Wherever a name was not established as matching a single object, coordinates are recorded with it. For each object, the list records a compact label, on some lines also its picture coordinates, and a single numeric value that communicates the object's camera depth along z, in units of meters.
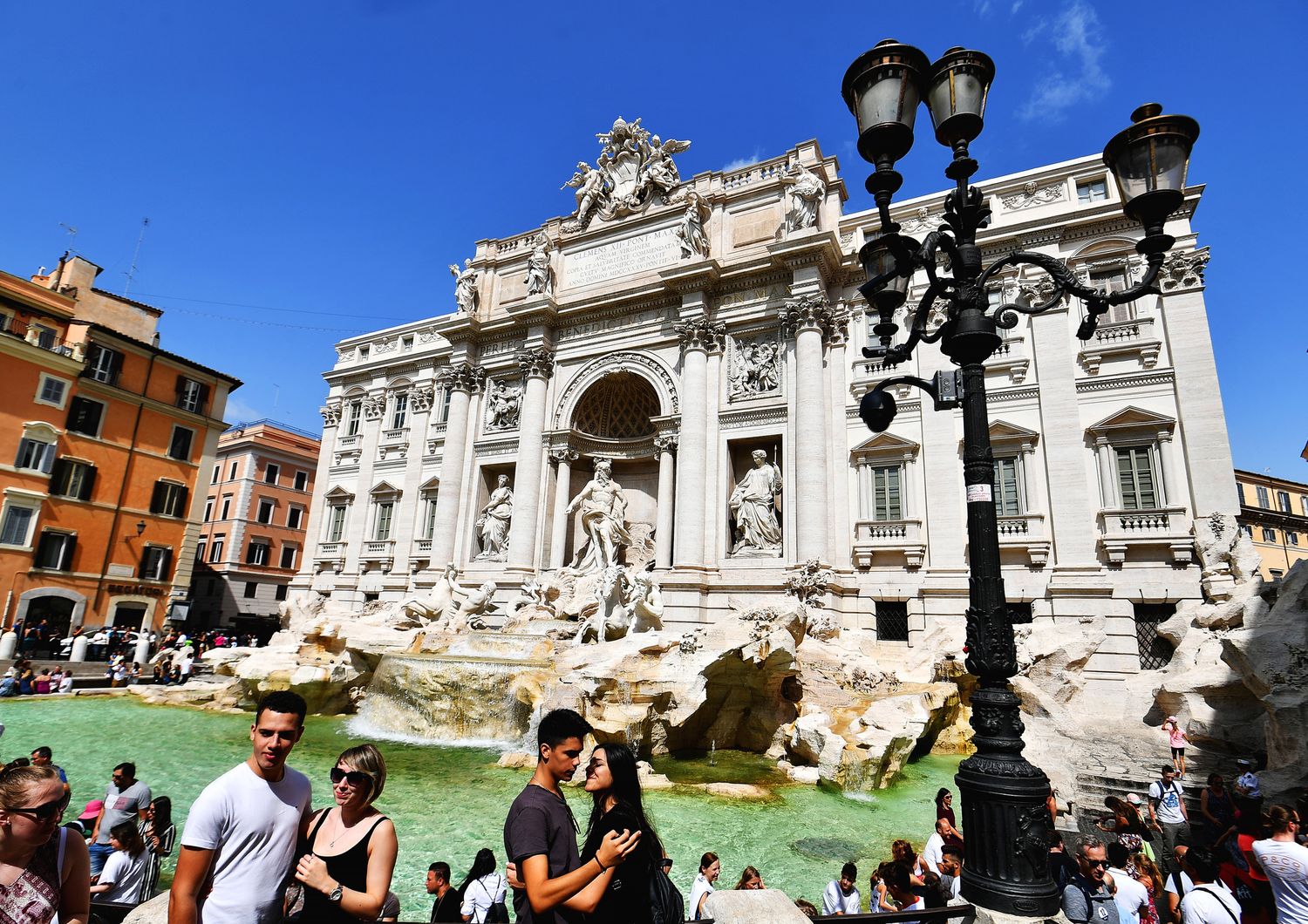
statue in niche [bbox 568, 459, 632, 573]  19.62
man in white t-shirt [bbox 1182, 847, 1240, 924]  3.94
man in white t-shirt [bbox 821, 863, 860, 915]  5.08
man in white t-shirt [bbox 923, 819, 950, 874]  5.52
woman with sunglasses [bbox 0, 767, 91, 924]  2.33
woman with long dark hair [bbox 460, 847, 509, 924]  4.60
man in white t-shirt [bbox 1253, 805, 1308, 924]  3.87
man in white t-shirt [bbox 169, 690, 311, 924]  2.35
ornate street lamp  3.83
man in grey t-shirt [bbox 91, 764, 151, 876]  4.95
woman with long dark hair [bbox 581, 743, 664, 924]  2.37
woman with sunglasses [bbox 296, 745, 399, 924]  2.50
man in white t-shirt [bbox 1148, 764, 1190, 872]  6.88
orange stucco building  22.86
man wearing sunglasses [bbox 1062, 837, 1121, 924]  4.59
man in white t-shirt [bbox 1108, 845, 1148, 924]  4.78
